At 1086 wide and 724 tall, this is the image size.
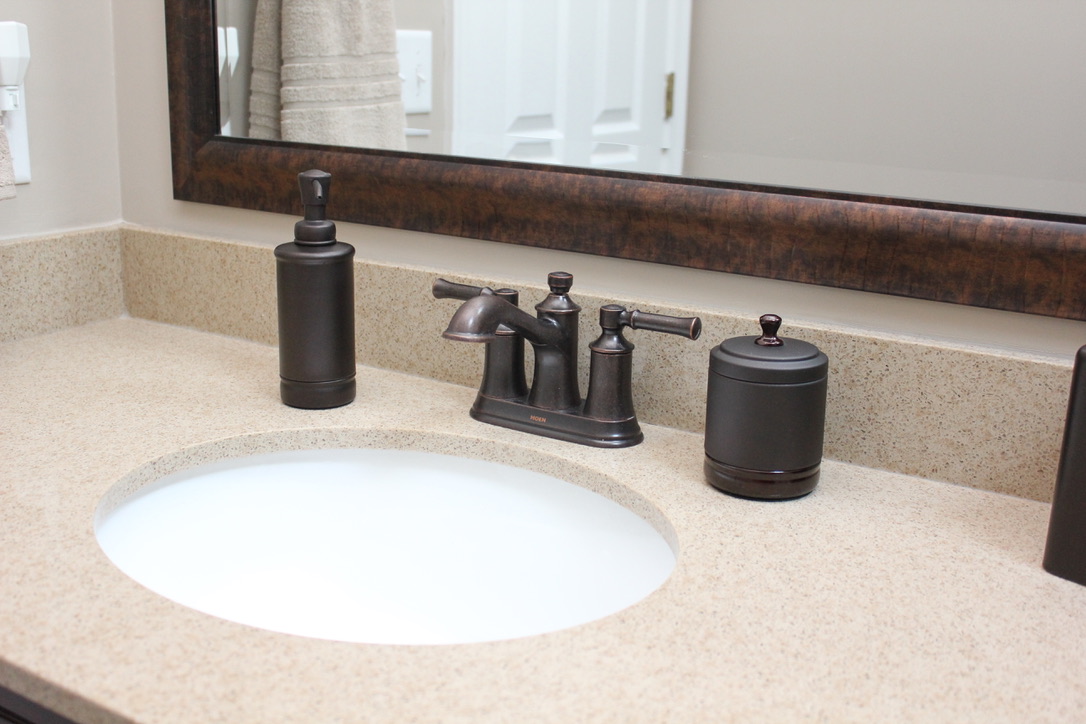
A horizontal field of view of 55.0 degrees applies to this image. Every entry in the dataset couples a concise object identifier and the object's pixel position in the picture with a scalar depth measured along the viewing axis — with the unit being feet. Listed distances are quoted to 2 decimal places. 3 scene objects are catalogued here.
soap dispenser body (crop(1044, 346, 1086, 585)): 2.40
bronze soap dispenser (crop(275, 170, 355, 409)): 3.41
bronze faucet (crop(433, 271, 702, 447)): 3.22
